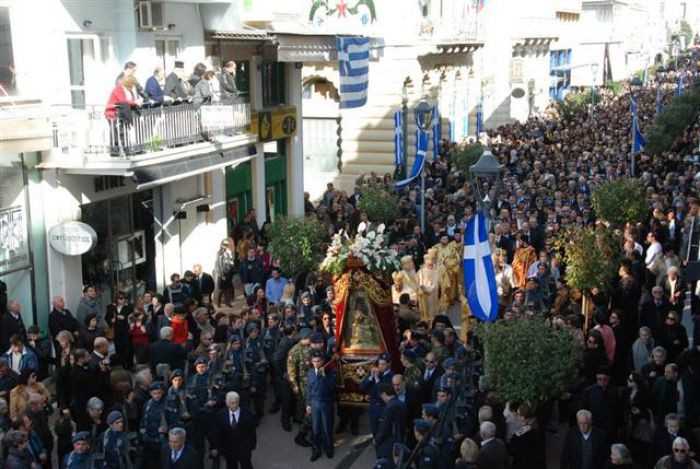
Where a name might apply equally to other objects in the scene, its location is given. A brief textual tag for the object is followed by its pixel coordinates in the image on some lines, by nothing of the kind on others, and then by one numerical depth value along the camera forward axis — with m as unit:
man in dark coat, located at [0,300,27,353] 15.75
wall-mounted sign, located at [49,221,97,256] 17.95
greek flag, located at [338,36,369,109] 25.78
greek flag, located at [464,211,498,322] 14.86
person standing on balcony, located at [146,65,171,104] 19.61
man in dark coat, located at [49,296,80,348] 16.94
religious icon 15.38
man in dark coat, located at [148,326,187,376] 14.95
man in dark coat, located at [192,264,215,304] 19.97
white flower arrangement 15.32
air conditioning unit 20.62
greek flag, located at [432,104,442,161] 32.88
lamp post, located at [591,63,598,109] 48.47
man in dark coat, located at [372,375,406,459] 12.84
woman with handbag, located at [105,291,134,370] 16.70
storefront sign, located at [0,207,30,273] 17.47
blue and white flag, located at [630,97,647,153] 30.89
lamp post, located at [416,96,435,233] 24.56
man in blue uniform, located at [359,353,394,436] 13.67
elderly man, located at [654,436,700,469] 10.98
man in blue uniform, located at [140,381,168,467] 12.83
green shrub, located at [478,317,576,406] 12.98
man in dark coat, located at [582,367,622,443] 13.06
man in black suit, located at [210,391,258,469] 12.98
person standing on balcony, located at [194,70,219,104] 21.05
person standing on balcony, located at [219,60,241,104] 22.30
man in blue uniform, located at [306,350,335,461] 14.04
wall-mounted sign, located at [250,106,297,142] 26.14
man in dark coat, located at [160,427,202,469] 11.52
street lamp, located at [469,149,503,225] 14.91
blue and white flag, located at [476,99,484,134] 48.31
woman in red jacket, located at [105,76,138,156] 18.08
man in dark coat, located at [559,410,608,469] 11.83
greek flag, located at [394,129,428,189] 25.72
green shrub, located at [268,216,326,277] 20.78
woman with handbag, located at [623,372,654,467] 13.01
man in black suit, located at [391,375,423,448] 13.24
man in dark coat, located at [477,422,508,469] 11.53
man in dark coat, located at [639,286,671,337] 16.19
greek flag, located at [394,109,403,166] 31.88
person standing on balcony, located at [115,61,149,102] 18.39
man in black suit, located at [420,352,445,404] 13.88
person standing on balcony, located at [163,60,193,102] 20.25
